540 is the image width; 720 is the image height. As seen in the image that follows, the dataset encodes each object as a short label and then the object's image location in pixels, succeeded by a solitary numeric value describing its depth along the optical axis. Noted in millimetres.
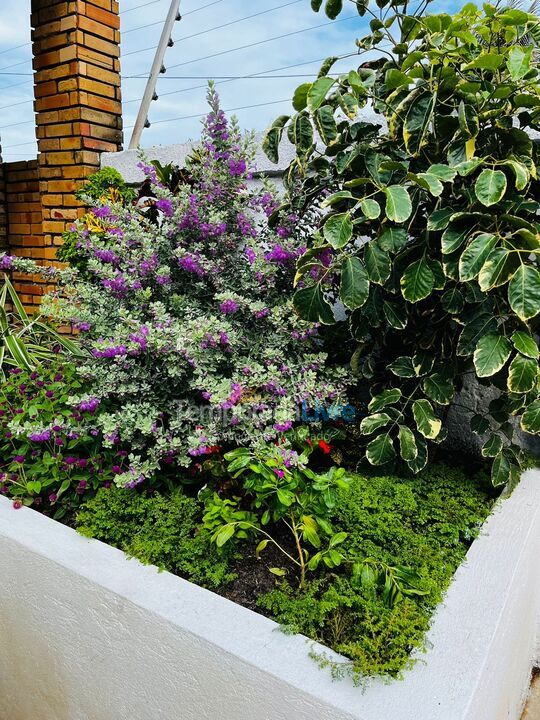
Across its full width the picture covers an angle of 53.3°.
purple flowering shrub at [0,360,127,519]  1729
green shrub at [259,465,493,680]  1104
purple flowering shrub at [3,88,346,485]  1572
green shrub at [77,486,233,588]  1387
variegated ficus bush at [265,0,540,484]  1323
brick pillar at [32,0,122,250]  3273
